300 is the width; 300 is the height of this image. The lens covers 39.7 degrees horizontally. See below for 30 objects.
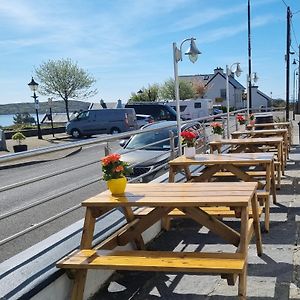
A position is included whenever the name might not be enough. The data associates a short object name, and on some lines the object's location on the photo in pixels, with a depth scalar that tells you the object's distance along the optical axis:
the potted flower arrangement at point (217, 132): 7.28
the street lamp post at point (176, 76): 6.26
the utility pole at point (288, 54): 21.70
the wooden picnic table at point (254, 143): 6.92
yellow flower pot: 3.38
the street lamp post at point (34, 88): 25.02
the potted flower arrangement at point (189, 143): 5.44
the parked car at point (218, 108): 46.98
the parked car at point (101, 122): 24.81
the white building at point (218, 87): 69.56
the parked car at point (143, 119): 25.69
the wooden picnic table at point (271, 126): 10.77
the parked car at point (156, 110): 26.36
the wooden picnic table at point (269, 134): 8.78
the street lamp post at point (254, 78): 19.95
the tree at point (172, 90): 62.34
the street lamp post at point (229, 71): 10.42
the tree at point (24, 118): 43.16
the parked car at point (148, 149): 7.55
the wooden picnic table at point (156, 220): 2.71
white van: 35.88
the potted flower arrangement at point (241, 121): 10.61
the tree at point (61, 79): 38.78
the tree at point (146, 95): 52.06
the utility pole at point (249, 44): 23.55
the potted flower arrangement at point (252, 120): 11.33
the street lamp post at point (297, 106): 35.01
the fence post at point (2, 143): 20.62
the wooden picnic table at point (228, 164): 5.00
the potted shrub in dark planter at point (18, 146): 18.92
